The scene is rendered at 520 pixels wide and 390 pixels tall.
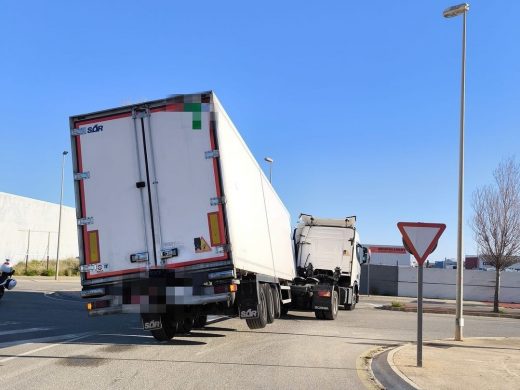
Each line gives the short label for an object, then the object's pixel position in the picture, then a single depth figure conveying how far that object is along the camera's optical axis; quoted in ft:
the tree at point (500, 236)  84.02
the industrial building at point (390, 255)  223.51
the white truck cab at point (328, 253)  66.64
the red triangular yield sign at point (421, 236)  30.17
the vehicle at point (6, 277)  60.64
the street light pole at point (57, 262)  124.25
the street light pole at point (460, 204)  45.16
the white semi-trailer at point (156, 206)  32.07
